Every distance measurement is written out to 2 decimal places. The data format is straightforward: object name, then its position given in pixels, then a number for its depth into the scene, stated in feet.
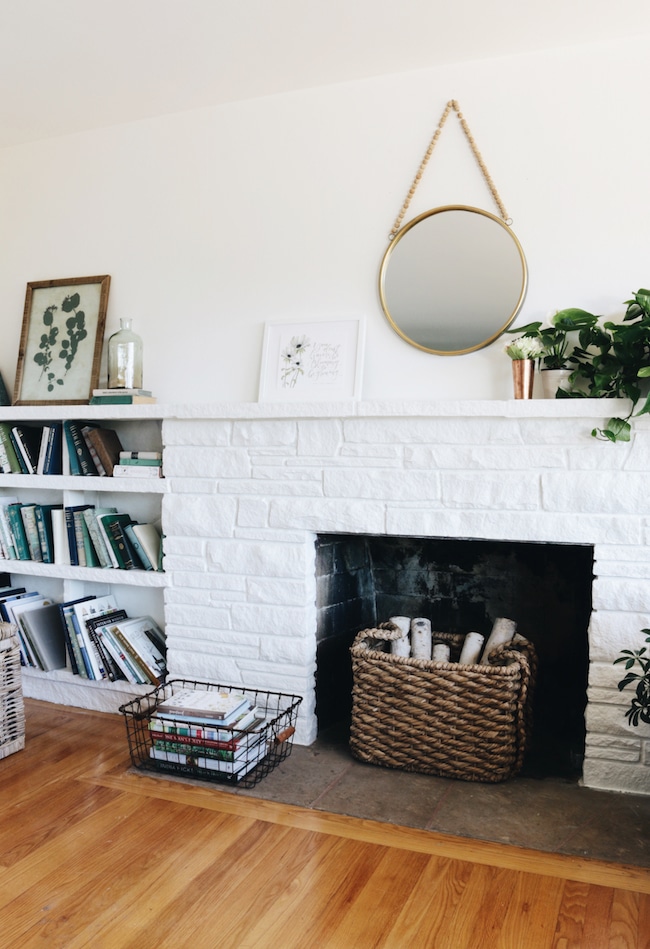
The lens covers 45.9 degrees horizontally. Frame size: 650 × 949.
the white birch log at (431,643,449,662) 8.36
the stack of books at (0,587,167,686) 9.34
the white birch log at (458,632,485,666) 8.24
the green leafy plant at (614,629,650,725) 6.86
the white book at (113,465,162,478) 9.26
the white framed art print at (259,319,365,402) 8.47
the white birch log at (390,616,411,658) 8.31
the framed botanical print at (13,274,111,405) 9.96
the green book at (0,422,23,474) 10.22
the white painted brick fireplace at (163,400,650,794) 7.29
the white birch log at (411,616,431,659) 8.33
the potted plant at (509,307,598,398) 7.34
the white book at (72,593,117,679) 9.43
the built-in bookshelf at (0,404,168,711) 9.35
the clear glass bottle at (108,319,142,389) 9.39
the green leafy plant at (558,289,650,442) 6.94
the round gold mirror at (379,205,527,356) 7.95
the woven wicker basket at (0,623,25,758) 8.23
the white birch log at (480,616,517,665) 8.23
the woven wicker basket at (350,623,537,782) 7.52
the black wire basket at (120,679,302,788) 7.54
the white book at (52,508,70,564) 9.82
